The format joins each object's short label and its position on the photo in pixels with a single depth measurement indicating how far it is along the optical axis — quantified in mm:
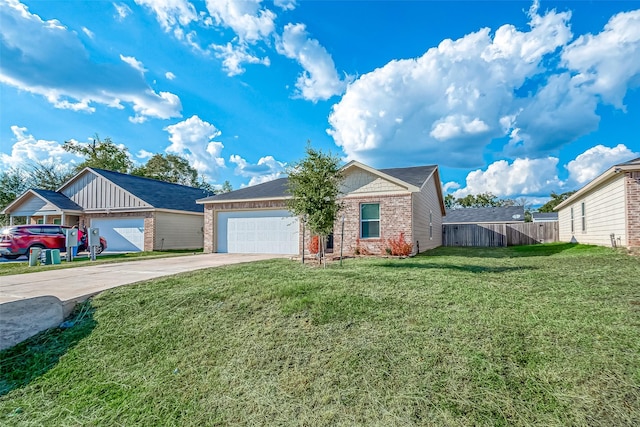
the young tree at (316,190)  8492
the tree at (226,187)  44347
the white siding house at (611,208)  9141
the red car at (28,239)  12836
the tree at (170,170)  34969
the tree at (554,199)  46000
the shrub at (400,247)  11406
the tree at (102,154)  31922
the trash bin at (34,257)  10352
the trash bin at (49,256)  11008
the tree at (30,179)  27647
